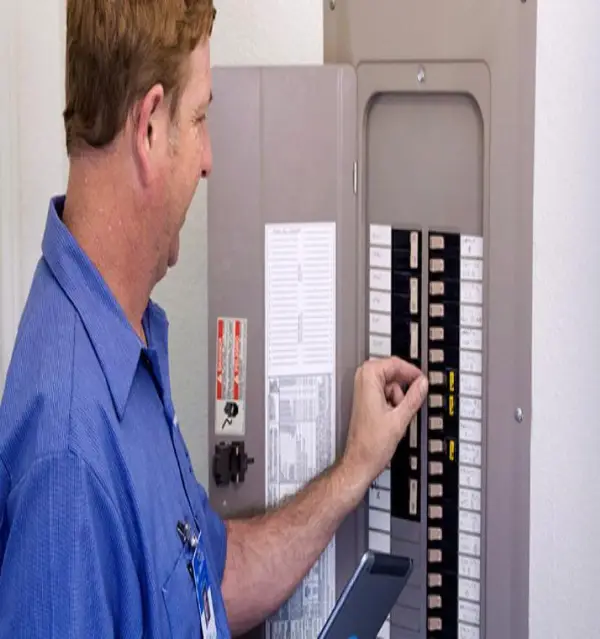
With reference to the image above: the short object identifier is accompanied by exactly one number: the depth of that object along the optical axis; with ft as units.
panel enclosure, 8.26
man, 7.05
